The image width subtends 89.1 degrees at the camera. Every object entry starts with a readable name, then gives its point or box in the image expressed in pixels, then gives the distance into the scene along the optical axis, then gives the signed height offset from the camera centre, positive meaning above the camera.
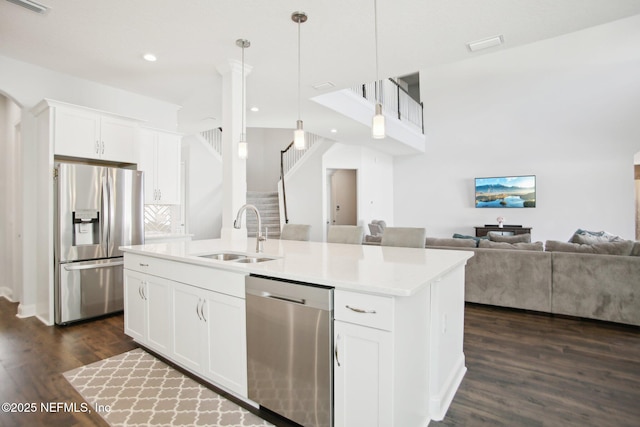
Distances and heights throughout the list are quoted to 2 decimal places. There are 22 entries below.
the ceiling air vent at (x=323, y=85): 4.00 +1.57
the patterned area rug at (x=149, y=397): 1.90 -1.22
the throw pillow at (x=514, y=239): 4.18 -0.37
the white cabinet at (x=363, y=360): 1.41 -0.67
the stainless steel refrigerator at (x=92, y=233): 3.43 -0.25
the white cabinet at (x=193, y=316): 2.00 -0.75
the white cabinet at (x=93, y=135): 3.47 +0.87
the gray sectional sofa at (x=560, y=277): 3.30 -0.74
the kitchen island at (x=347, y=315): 1.45 -0.61
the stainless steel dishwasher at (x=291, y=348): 1.59 -0.73
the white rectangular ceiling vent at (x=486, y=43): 2.96 +1.56
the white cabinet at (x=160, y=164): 4.35 +0.64
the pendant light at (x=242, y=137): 3.01 +0.80
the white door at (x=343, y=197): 8.66 +0.37
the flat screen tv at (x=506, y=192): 7.47 +0.44
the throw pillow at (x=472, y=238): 4.26 -0.39
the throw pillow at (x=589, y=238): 4.00 -0.39
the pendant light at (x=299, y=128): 2.60 +0.73
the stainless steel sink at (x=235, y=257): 2.39 -0.37
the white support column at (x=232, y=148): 3.54 +0.70
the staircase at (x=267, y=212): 8.17 -0.04
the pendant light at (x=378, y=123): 2.41 +0.65
